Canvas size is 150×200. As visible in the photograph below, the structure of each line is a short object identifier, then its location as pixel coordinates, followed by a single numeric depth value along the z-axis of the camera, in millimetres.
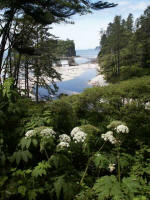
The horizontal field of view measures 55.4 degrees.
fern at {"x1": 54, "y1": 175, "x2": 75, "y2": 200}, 1325
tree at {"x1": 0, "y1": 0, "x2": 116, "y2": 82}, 4609
